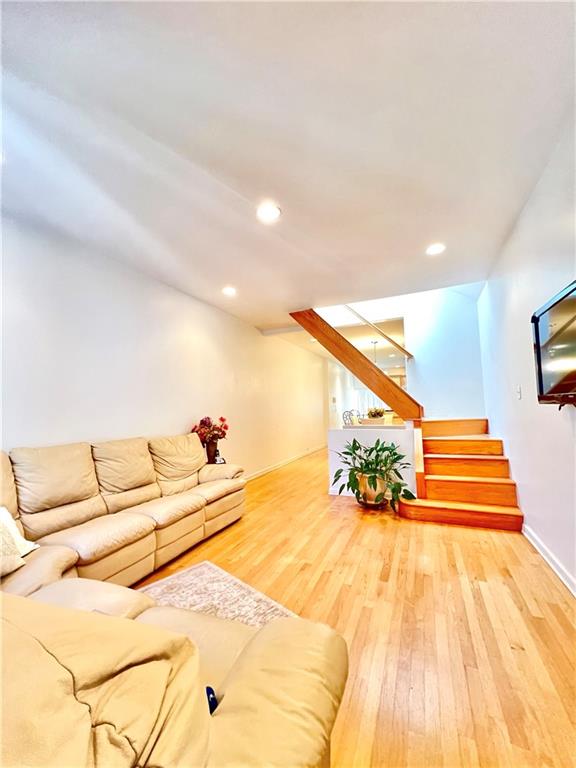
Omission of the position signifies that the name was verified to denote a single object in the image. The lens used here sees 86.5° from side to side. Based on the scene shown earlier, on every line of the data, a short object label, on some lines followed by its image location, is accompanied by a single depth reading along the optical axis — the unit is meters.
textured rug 1.82
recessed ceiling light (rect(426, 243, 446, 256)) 2.85
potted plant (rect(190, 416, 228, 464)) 3.77
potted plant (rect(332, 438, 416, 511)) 3.48
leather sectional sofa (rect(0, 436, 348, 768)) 0.42
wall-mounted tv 1.58
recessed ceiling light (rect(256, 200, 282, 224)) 2.19
